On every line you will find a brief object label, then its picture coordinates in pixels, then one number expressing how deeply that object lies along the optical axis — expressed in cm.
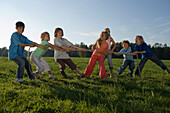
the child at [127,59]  723
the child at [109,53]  672
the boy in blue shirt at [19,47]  496
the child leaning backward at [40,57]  596
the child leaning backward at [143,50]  660
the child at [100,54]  602
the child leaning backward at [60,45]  596
